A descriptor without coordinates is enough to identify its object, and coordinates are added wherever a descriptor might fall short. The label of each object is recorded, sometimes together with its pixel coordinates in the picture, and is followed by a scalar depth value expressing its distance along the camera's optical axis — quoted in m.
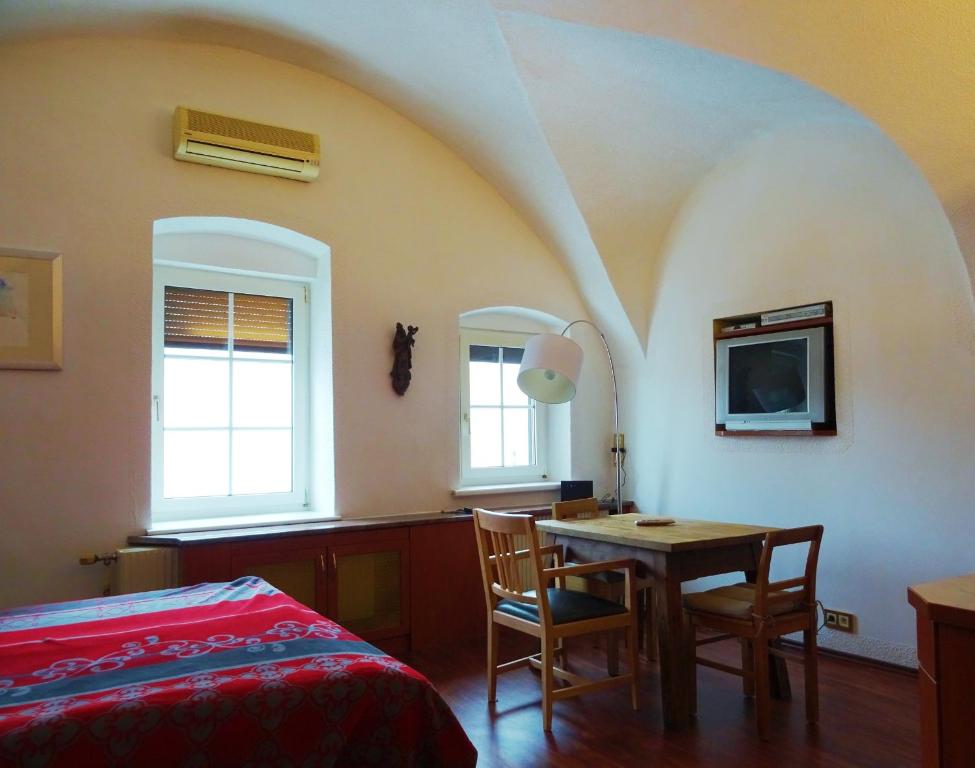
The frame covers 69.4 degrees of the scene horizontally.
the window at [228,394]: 3.84
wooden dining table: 2.92
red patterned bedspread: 1.36
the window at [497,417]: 4.84
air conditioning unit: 3.61
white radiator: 3.25
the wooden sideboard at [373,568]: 3.44
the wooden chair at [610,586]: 3.57
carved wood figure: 4.27
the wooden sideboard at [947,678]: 1.56
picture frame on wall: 3.26
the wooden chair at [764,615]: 2.80
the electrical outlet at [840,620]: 3.71
